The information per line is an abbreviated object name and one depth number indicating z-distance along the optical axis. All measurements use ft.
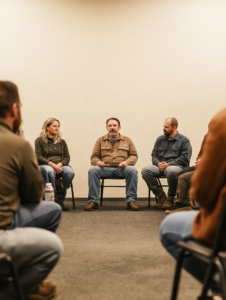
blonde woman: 14.44
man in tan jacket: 14.39
